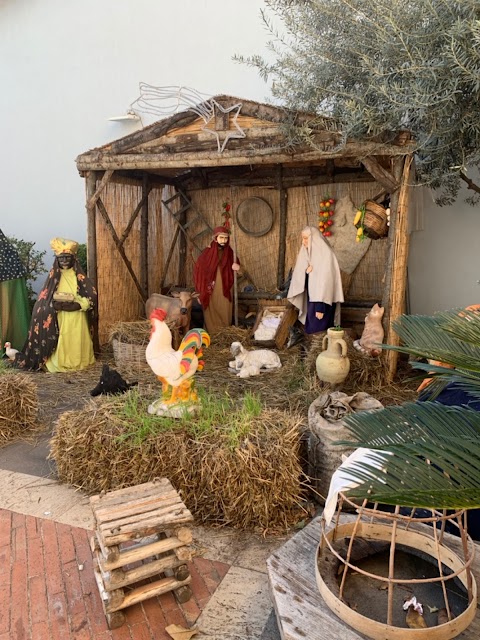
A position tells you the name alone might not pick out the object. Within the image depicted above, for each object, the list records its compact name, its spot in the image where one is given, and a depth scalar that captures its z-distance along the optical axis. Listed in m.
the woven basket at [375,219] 5.68
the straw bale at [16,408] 4.46
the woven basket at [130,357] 5.96
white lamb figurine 5.85
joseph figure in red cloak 7.29
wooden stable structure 5.14
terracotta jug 4.66
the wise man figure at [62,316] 6.17
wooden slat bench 2.41
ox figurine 6.59
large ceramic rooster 3.70
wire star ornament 5.55
